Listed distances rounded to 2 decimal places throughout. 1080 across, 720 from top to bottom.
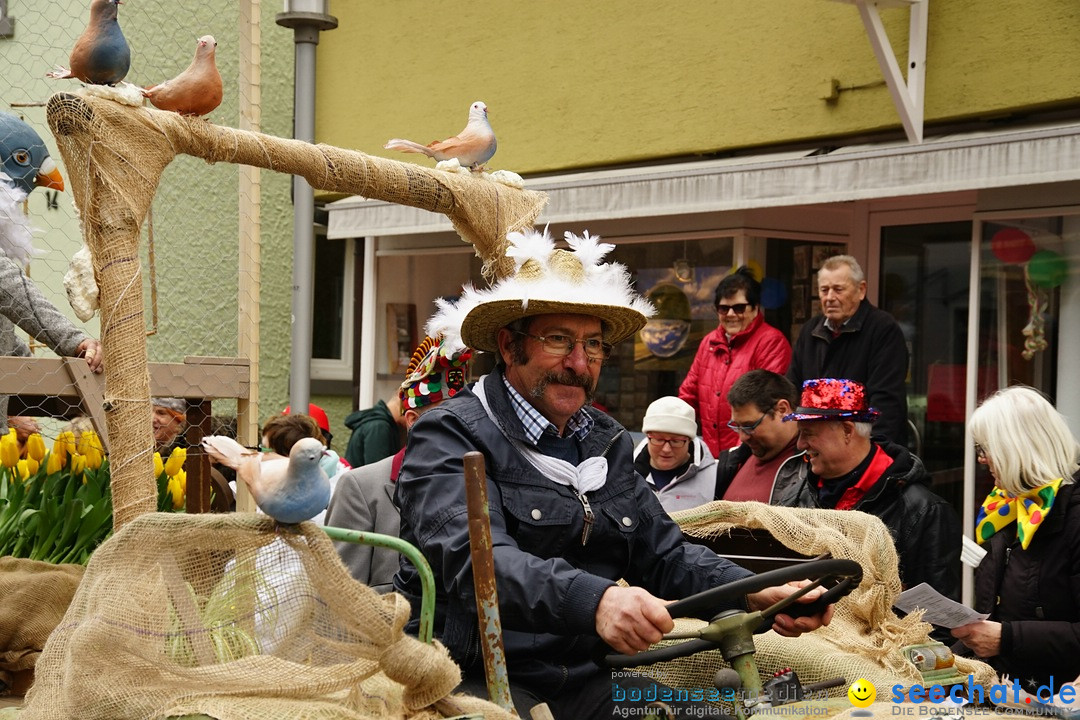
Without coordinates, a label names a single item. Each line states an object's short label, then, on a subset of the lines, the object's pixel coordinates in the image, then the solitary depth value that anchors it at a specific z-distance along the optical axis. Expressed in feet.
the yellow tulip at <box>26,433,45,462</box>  13.17
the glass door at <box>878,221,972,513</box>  23.56
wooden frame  11.39
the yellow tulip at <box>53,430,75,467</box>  13.15
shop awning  19.16
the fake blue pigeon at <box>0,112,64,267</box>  12.21
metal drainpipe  30.66
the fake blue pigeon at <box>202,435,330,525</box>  6.98
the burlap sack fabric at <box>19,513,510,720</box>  7.29
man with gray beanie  18.44
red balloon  21.86
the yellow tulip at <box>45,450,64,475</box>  12.92
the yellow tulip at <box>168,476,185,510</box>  13.08
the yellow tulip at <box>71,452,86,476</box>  12.87
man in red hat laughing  14.24
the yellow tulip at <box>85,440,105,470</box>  13.05
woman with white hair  12.13
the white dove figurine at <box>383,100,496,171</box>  12.66
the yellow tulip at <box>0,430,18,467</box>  13.08
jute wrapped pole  9.37
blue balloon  26.05
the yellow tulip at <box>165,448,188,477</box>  13.26
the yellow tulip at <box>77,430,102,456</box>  13.10
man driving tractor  8.83
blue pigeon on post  9.43
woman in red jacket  21.84
